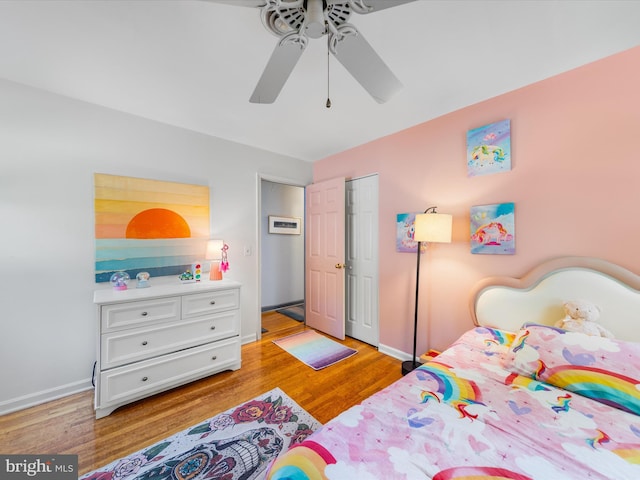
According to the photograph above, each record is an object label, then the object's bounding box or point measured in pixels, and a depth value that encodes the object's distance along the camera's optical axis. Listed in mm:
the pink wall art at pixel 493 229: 1919
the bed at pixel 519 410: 789
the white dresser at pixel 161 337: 1782
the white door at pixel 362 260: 2967
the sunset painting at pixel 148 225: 2156
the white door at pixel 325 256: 3135
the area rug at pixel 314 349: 2578
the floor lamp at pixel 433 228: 2035
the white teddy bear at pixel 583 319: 1451
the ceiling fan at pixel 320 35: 1011
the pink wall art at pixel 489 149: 1941
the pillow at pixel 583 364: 1086
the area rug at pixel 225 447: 1364
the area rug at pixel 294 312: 4030
